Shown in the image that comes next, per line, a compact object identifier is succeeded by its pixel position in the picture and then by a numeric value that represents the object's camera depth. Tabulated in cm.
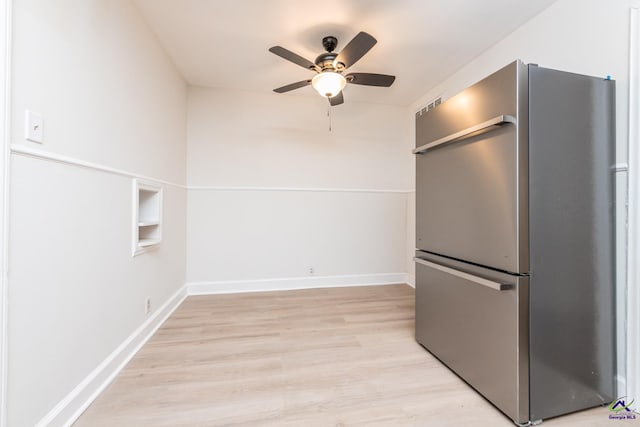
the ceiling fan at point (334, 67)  189
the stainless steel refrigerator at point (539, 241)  123
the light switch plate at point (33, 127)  99
